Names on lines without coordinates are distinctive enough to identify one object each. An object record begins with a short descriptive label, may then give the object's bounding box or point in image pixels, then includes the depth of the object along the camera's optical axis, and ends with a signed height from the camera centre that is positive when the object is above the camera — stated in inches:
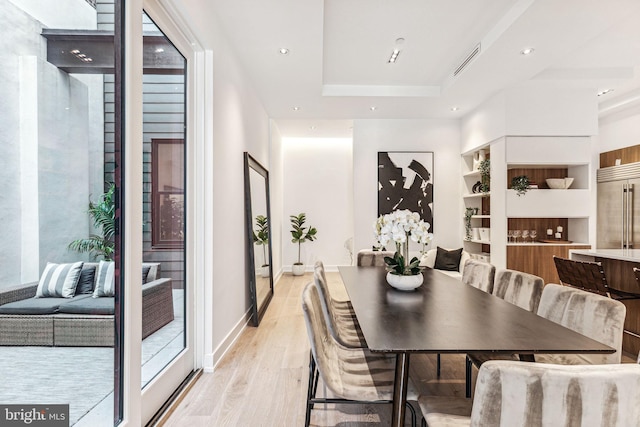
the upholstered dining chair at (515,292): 85.4 -20.6
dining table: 52.7 -20.3
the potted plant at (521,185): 176.1 +14.0
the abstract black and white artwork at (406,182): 229.0 +20.2
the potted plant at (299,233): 276.1 -16.8
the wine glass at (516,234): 188.1 -11.5
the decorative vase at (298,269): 275.0 -44.6
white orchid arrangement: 92.0 -5.7
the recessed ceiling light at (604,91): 178.7 +62.8
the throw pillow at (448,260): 203.2 -27.6
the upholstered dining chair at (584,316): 65.1 -20.9
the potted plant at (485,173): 196.5 +22.4
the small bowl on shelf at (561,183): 181.8 +15.5
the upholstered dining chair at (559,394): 33.8 -17.8
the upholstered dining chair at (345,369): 59.8 -30.3
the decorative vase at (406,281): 91.4 -18.0
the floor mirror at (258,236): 152.9 -11.6
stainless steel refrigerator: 190.9 +3.4
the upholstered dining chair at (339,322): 80.0 -29.9
